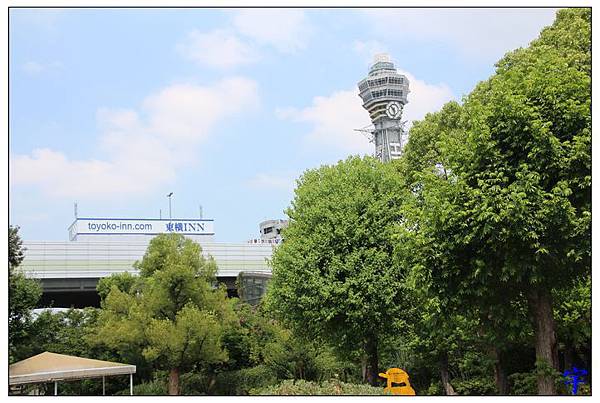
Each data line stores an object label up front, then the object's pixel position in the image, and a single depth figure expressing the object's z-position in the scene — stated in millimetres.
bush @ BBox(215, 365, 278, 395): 16764
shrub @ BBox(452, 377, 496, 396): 13731
